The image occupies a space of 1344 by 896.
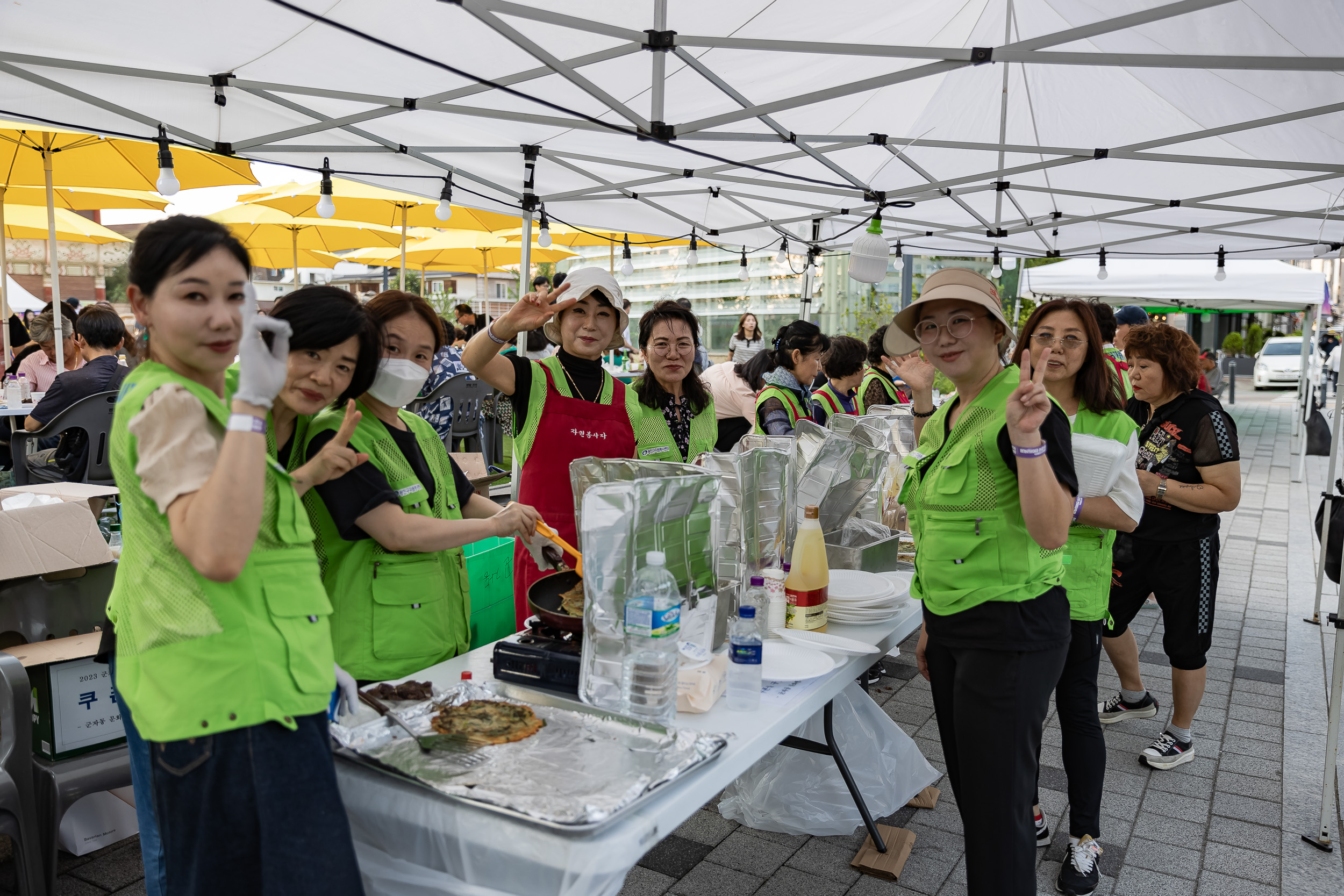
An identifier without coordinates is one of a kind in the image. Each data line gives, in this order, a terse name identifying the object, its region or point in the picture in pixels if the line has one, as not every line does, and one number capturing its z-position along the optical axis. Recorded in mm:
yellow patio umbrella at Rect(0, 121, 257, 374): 7285
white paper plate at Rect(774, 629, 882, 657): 2168
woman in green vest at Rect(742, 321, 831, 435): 4641
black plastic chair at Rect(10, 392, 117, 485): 5102
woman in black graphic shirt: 3477
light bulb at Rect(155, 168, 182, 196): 5176
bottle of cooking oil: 2324
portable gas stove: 1766
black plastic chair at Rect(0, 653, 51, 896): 2271
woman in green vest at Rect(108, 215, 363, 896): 1199
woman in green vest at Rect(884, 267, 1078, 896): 1962
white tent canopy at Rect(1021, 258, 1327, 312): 10266
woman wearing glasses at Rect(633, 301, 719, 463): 3486
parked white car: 23500
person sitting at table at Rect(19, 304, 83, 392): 7359
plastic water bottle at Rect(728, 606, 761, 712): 1806
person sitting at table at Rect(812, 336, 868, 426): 5246
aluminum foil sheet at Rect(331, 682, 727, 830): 1360
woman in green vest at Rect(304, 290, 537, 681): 1785
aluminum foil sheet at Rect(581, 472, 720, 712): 1709
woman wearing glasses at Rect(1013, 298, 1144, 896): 2686
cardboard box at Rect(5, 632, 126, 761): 2629
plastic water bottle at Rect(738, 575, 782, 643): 2230
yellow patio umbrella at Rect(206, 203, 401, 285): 10781
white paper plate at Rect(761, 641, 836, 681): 1977
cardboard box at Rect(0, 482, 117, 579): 2611
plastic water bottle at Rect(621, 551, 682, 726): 1626
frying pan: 1899
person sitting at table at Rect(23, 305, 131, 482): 5371
